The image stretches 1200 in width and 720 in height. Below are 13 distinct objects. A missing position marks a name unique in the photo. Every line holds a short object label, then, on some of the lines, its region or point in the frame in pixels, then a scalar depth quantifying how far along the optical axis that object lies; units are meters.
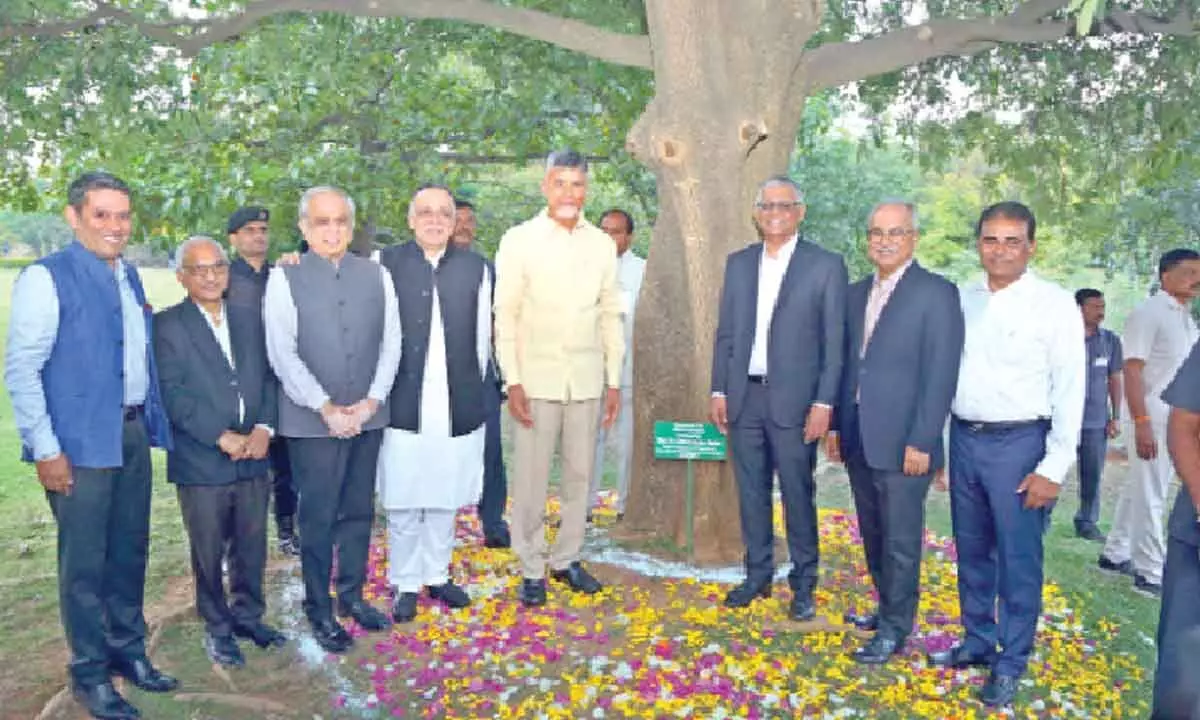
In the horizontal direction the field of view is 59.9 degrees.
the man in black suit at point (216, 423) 4.65
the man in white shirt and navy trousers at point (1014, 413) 4.46
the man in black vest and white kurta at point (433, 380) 5.21
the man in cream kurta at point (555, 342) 5.38
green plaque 5.97
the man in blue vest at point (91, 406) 4.04
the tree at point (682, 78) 6.19
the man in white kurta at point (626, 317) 7.54
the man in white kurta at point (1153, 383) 6.77
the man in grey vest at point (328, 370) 4.84
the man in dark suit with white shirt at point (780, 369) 5.06
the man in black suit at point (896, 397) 4.66
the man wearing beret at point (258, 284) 4.95
